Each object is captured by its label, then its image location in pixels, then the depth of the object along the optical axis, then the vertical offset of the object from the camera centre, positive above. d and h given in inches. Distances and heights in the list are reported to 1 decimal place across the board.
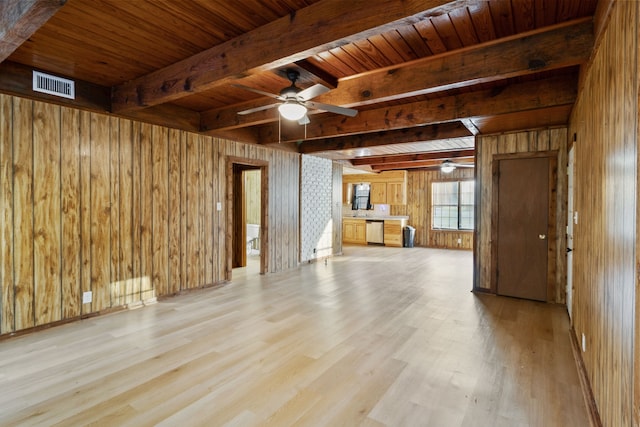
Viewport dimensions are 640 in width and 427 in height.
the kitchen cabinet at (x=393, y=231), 421.1 -29.9
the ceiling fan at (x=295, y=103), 123.0 +40.2
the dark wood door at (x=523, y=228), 186.4 -11.0
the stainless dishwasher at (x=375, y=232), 436.8 -31.7
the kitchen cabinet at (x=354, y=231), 451.2 -32.1
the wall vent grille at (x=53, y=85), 134.3 +51.6
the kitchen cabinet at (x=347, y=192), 474.2 +23.3
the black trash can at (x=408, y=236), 419.2 -35.6
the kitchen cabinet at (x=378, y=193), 438.6 +20.5
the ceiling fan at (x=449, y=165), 336.8 +45.9
